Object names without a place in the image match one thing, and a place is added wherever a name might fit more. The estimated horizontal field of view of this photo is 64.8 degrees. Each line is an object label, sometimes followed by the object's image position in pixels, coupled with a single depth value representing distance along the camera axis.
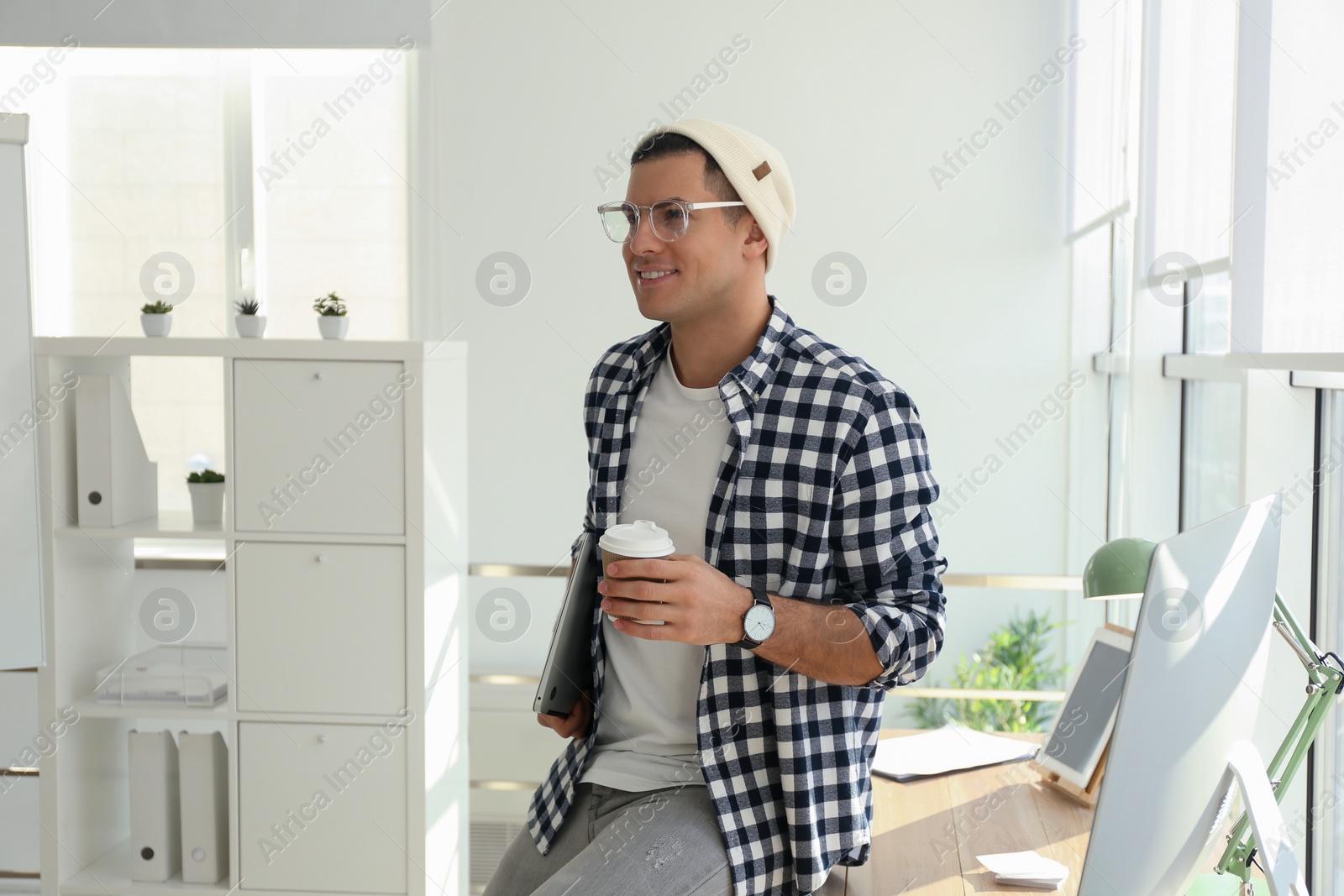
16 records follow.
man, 1.26
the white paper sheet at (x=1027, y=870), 1.47
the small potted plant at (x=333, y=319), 2.60
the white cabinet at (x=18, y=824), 3.38
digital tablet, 1.76
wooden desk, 1.50
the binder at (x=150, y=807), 2.58
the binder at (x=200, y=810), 2.57
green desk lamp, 1.10
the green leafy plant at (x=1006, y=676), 3.94
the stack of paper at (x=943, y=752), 1.92
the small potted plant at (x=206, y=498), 2.67
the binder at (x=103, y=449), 2.50
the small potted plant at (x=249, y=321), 2.59
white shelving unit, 2.47
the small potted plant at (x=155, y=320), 2.56
